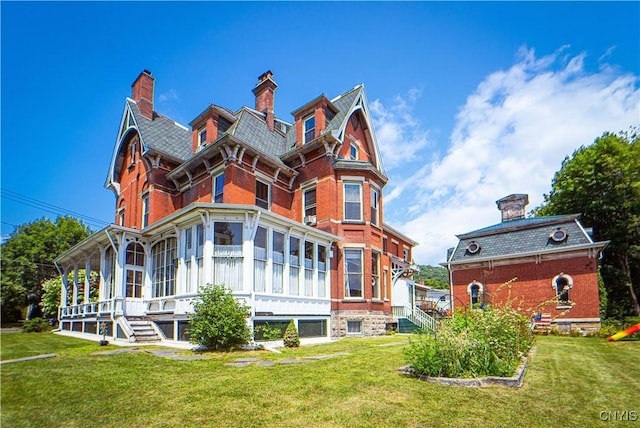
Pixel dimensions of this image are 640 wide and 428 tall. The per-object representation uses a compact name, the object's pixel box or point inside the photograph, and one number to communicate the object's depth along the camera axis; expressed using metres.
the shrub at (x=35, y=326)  21.77
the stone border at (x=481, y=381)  6.11
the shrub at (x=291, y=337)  13.22
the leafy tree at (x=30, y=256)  34.88
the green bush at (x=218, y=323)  11.23
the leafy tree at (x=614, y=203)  25.38
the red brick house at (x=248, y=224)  13.56
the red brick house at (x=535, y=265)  20.38
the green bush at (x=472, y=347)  6.57
